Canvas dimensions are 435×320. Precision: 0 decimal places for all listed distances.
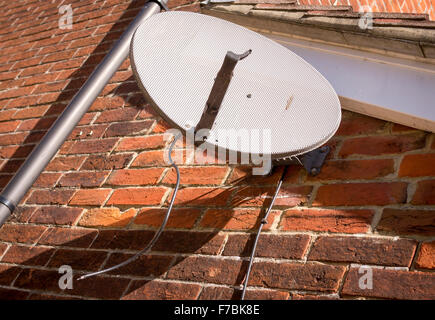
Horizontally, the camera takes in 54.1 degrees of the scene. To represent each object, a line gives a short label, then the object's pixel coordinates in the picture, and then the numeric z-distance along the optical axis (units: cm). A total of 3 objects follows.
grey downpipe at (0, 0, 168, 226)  222
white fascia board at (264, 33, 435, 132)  153
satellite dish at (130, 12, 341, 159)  140
